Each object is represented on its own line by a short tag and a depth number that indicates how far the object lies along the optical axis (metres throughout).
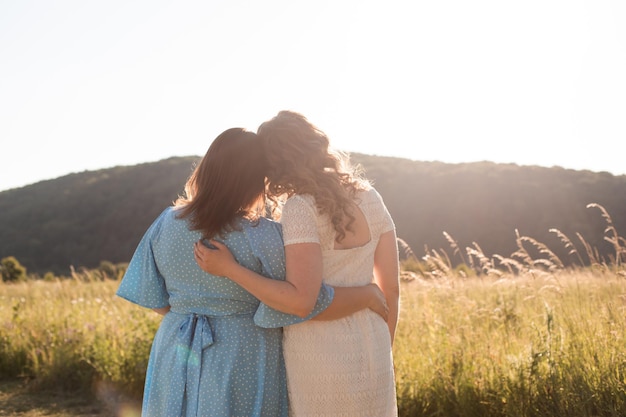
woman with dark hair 2.74
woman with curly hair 2.61
